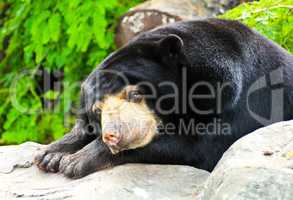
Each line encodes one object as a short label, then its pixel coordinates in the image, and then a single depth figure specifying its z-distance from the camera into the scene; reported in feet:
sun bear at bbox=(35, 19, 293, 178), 26.61
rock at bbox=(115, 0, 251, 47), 53.18
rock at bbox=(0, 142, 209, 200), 24.02
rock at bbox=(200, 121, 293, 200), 19.38
